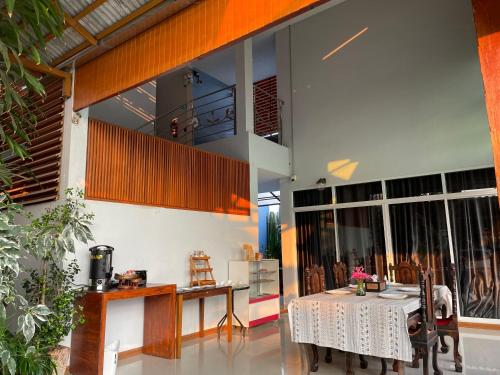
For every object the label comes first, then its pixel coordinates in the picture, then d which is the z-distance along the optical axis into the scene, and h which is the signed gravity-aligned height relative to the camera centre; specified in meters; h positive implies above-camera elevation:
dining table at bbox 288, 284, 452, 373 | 3.63 -0.75
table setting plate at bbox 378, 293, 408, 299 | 4.16 -0.54
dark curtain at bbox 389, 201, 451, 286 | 6.88 +0.20
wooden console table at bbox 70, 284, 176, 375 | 4.07 -0.90
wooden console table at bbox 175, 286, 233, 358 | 4.96 -0.73
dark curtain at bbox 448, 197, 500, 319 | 6.40 -0.14
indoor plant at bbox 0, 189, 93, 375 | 2.72 -0.33
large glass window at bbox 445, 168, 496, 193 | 6.52 +1.13
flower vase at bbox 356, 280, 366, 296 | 4.48 -0.49
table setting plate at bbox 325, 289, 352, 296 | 4.64 -0.55
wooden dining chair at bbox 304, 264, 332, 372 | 4.63 -0.42
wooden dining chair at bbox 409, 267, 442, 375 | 3.71 -0.80
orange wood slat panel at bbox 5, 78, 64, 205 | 4.89 +1.33
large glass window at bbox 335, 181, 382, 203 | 7.69 +1.13
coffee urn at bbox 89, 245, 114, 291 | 4.48 -0.19
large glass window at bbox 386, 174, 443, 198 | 7.03 +1.12
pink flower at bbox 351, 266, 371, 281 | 4.50 -0.33
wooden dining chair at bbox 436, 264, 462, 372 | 4.29 -0.94
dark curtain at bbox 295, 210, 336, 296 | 8.24 +0.15
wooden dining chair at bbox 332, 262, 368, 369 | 5.65 -0.40
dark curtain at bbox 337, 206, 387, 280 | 7.56 +0.17
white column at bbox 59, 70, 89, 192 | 4.70 +1.29
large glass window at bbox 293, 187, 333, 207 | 8.34 +1.13
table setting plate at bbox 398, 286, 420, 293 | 4.69 -0.54
